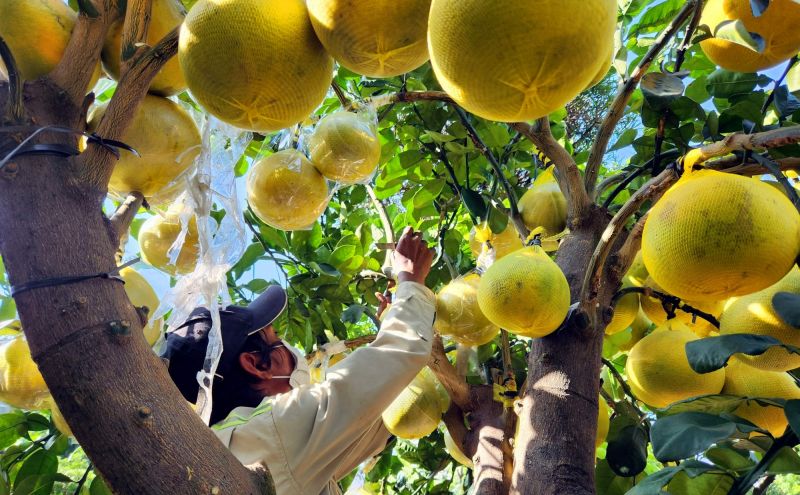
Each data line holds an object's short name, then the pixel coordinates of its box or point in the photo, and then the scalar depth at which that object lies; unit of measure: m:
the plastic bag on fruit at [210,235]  1.40
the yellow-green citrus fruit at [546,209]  2.08
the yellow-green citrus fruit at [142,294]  1.76
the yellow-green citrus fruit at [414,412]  2.15
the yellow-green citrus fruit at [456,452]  2.41
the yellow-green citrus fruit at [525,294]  1.53
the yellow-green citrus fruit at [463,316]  2.02
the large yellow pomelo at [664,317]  1.86
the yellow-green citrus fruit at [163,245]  1.86
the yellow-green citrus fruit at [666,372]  1.62
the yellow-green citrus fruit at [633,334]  2.22
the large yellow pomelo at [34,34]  1.17
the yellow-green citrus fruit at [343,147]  1.83
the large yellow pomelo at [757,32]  1.16
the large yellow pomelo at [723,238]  1.02
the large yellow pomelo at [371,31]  0.86
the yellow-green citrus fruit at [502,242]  2.25
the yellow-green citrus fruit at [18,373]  1.63
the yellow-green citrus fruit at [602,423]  2.01
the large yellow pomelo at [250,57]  0.89
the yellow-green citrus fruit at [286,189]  1.81
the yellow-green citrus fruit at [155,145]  1.28
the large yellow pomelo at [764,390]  1.54
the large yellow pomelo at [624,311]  1.90
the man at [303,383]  1.53
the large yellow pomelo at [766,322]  1.24
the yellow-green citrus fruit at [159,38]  1.25
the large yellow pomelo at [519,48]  0.71
